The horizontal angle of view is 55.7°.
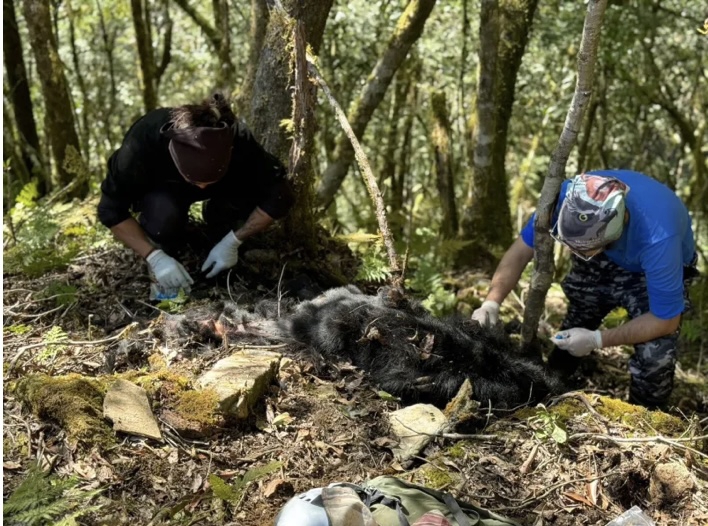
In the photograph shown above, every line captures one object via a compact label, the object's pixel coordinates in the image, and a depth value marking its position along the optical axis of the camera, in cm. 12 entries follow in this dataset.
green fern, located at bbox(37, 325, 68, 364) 328
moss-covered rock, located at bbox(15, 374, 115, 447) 267
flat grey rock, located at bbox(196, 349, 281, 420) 290
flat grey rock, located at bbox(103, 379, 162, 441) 272
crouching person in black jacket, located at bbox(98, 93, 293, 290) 376
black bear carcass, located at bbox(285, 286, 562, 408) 330
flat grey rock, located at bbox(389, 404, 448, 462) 288
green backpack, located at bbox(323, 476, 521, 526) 225
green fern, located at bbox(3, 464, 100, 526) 215
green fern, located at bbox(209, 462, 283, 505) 238
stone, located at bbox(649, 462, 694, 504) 269
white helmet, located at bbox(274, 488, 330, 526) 202
